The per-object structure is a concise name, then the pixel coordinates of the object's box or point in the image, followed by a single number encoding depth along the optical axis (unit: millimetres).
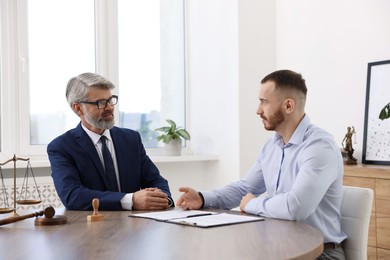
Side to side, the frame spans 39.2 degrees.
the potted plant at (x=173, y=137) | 5180
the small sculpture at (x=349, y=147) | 4145
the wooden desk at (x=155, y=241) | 1596
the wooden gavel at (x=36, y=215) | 2191
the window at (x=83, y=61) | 4578
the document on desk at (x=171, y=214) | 2309
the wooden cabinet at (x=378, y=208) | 3688
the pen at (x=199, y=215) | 2336
